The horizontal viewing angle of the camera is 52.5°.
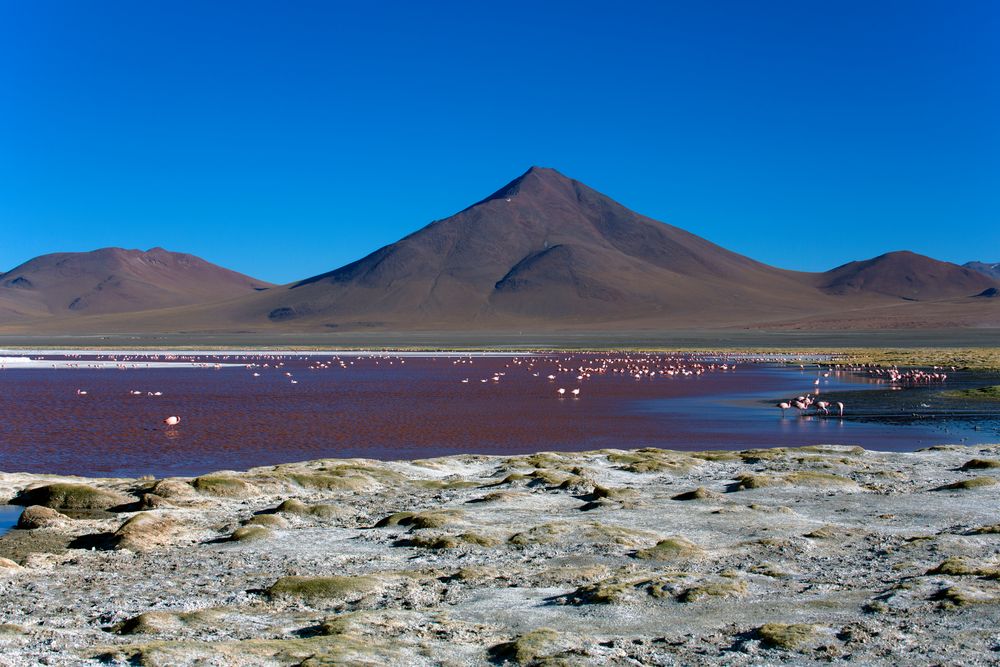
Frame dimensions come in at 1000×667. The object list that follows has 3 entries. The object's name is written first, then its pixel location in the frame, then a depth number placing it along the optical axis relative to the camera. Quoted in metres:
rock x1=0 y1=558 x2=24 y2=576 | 11.18
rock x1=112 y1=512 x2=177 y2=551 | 12.62
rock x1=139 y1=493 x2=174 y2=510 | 15.21
